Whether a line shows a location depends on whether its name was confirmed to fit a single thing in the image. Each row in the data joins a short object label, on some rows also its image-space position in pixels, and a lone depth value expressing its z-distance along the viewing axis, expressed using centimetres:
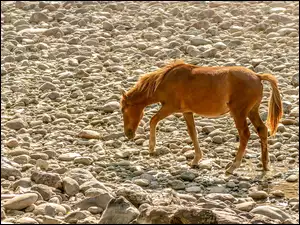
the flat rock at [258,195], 1727
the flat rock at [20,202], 1493
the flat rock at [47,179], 1666
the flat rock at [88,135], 2162
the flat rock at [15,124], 2208
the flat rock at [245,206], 1602
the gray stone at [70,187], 1637
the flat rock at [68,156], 1962
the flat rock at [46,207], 1469
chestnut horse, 1934
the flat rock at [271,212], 1505
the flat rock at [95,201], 1518
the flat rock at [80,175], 1722
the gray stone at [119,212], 1376
